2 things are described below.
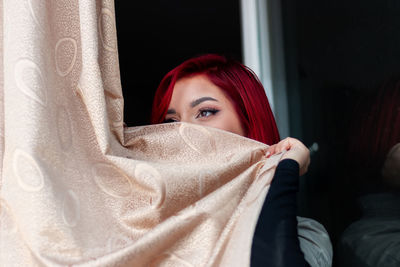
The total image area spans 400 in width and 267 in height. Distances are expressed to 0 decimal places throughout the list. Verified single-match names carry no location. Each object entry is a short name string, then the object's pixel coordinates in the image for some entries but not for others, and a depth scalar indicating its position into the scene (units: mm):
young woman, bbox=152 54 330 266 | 1267
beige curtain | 771
